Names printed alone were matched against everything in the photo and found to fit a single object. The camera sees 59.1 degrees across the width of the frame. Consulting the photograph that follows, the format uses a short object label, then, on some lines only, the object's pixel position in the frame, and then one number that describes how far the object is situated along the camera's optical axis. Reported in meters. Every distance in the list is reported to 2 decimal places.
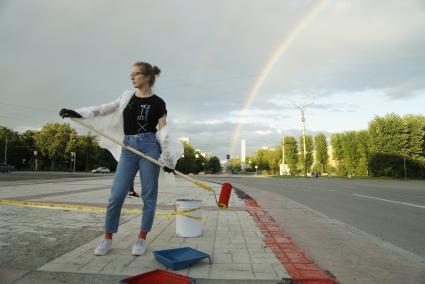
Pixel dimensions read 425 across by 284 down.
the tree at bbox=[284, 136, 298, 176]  90.00
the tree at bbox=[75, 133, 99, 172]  78.46
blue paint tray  3.59
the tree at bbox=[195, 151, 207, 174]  129.38
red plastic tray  2.95
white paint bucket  5.34
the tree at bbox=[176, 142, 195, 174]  110.25
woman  4.27
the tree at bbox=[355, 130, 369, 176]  65.56
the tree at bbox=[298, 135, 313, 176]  84.56
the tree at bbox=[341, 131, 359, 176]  67.31
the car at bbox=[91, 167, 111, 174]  71.74
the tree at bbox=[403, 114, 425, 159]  52.91
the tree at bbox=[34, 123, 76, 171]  74.38
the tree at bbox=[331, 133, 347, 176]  71.97
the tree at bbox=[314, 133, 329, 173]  81.19
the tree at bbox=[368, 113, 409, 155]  53.22
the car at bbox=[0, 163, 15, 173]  47.69
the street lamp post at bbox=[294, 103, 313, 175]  61.54
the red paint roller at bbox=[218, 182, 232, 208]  5.02
